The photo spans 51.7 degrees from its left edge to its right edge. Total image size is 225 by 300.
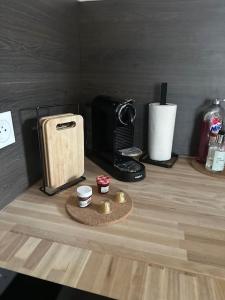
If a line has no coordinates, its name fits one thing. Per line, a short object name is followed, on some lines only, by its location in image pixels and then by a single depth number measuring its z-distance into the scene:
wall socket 0.66
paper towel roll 0.95
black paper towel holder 0.99
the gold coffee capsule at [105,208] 0.66
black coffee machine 0.86
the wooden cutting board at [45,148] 0.71
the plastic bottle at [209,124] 0.95
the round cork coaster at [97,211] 0.64
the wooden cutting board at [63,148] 0.73
